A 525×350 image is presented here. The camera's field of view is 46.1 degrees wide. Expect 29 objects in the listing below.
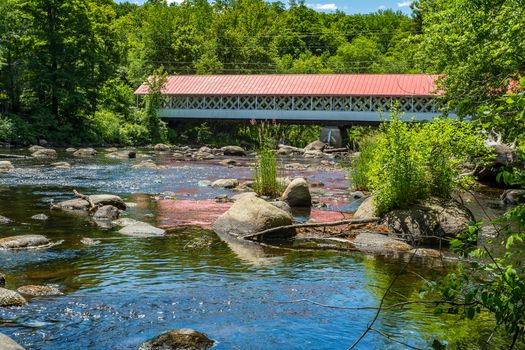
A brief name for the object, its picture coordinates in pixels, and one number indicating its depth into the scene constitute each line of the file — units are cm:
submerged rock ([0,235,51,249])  789
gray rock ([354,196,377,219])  970
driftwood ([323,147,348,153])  3345
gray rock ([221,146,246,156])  3116
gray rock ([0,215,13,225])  977
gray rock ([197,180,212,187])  1622
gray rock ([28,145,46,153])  2591
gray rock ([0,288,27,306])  548
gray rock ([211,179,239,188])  1570
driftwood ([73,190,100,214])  1115
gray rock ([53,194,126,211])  1132
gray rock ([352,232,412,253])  824
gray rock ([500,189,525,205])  1381
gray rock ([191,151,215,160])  2755
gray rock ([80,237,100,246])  834
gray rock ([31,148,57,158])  2360
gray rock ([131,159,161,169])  2088
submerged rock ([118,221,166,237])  920
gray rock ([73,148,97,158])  2542
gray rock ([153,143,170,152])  3203
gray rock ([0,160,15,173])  1779
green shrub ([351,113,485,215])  907
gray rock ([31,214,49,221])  1023
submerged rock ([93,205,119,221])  1055
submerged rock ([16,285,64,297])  590
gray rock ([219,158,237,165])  2425
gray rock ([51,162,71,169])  1983
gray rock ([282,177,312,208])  1223
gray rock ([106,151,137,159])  2576
